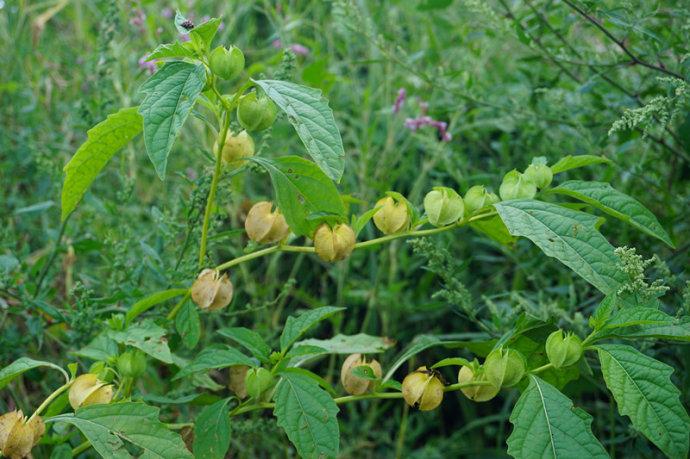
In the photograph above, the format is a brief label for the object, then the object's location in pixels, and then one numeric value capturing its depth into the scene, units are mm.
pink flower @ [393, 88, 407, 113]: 1550
